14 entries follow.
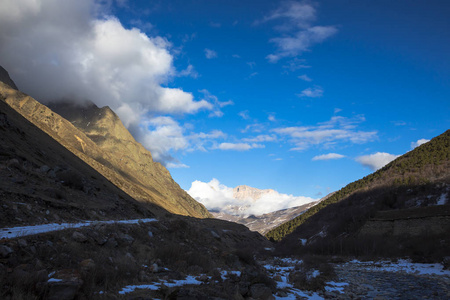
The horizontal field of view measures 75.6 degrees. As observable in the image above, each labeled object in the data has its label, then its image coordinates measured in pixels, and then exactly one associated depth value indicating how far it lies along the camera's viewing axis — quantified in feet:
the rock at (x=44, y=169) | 88.38
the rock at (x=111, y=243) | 42.09
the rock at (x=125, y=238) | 46.14
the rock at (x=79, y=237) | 37.72
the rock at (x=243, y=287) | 38.19
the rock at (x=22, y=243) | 29.49
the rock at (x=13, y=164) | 75.26
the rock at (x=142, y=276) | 33.82
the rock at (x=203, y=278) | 38.76
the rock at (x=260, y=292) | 38.70
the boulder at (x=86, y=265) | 29.44
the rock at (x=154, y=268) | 38.19
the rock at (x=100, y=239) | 40.88
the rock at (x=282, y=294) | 43.84
